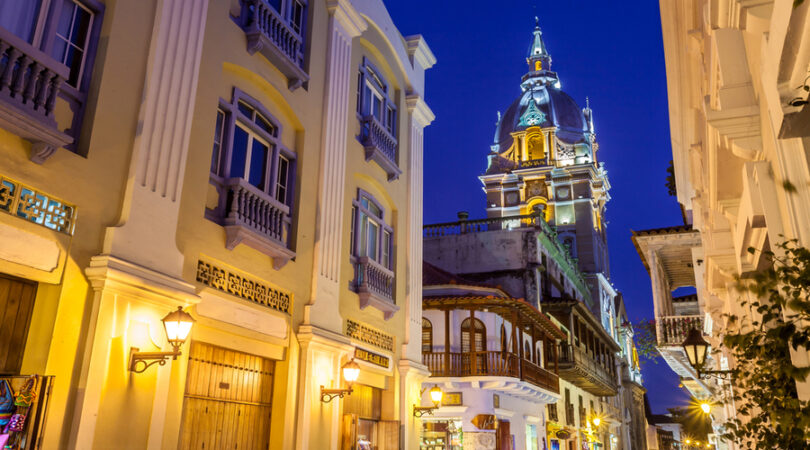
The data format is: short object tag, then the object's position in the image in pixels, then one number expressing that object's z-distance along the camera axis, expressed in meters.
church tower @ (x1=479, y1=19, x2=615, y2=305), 57.81
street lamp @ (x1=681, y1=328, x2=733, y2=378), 9.90
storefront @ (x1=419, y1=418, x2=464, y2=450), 23.06
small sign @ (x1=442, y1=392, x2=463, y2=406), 23.30
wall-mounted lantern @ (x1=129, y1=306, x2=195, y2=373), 7.31
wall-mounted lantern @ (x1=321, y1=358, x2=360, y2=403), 11.18
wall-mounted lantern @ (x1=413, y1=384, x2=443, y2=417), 15.28
